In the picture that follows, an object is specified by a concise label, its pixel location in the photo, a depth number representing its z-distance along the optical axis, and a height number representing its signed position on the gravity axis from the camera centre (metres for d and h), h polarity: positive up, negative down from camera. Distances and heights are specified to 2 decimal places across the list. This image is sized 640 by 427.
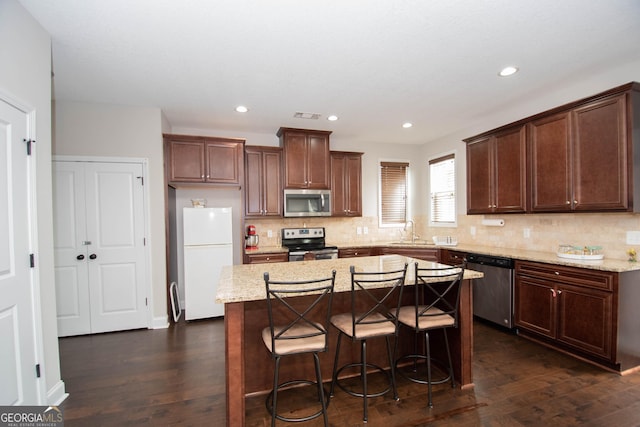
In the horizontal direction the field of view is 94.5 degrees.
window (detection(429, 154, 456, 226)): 4.97 +0.32
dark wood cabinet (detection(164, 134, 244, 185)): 3.98 +0.75
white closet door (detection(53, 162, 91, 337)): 3.41 -0.39
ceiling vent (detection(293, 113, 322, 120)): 3.98 +1.30
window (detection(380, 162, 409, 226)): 5.55 +0.30
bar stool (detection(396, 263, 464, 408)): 2.14 -0.81
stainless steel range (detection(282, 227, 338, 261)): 4.32 -0.53
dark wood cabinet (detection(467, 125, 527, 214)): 3.49 +0.44
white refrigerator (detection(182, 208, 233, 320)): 3.93 -0.57
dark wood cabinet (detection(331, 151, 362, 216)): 4.97 +0.45
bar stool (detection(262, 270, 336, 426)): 1.79 -0.81
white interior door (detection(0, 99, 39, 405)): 1.77 -0.34
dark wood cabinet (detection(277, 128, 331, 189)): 4.54 +0.83
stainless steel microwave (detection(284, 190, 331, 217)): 4.59 +0.13
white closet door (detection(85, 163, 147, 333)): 3.53 -0.38
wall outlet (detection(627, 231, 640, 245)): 2.74 -0.32
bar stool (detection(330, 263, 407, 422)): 1.99 -0.81
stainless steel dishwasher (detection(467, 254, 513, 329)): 3.31 -0.97
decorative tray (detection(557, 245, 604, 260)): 2.86 -0.49
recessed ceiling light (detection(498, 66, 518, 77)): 2.75 +1.29
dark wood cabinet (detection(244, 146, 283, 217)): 4.47 +0.47
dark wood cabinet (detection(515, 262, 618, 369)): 2.48 -0.97
